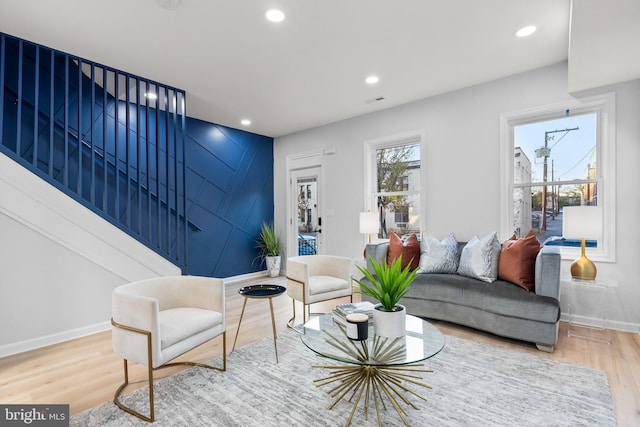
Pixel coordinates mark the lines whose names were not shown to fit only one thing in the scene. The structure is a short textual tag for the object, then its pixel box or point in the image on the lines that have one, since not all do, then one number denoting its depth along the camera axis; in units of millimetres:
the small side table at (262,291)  2473
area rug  1741
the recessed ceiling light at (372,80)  3557
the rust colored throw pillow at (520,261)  2861
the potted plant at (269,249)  5727
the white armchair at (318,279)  3055
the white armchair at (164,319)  1792
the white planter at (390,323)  1881
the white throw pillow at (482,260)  3078
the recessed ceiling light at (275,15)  2412
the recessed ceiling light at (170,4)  2279
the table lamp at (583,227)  2752
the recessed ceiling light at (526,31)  2621
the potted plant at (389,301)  1881
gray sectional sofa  2605
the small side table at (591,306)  2850
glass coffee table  1697
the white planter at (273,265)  5715
